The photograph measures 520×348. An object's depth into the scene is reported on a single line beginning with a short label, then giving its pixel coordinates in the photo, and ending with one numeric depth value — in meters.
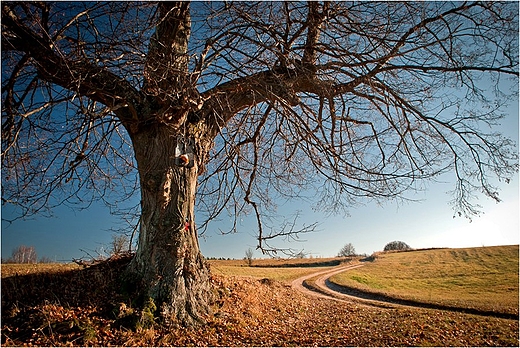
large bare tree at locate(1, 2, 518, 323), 4.90
